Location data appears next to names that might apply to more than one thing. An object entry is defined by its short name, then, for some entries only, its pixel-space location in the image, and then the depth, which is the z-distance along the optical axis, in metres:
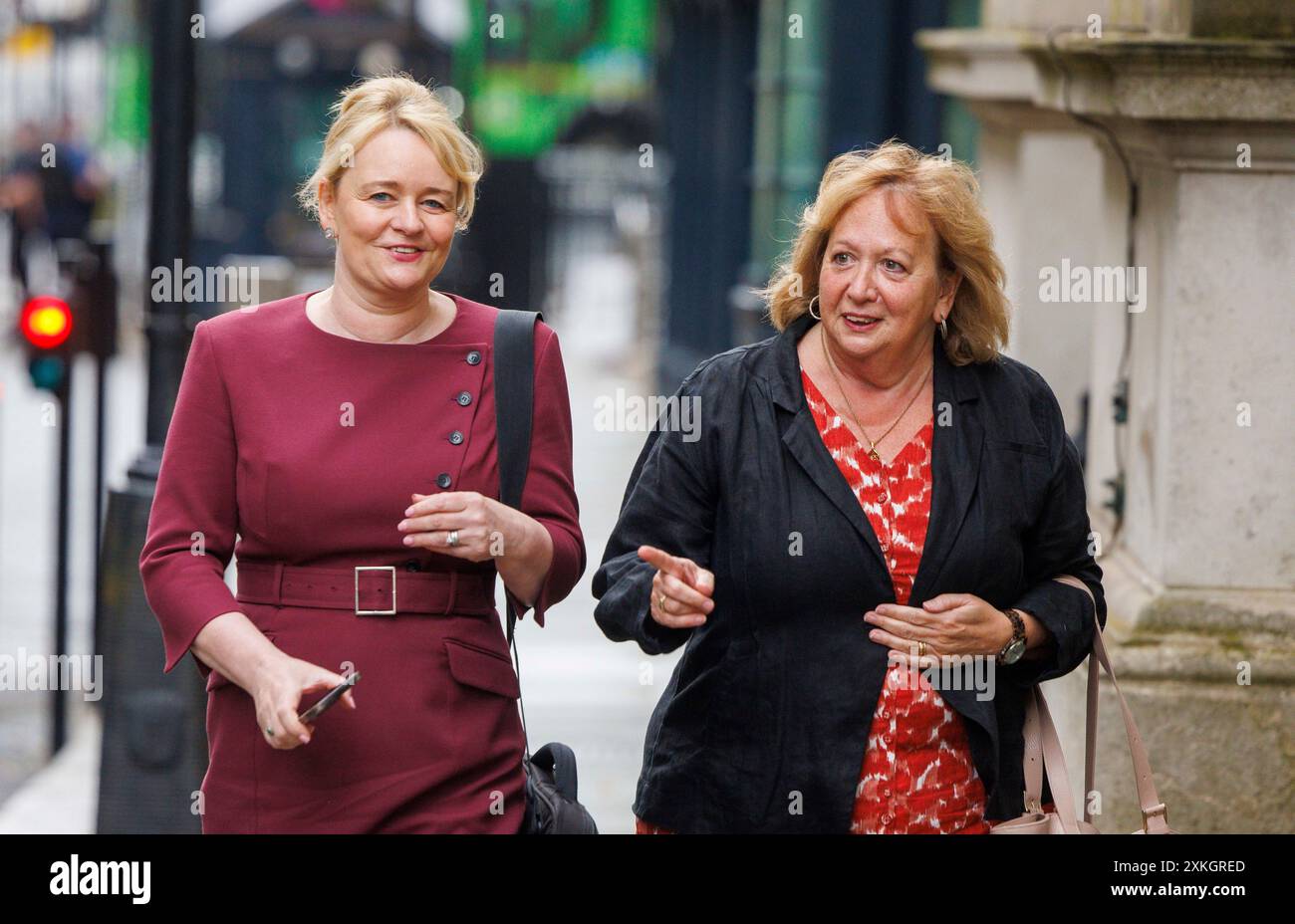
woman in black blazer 7.27
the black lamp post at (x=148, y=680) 13.52
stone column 11.15
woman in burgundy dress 7.15
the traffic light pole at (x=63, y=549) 17.59
